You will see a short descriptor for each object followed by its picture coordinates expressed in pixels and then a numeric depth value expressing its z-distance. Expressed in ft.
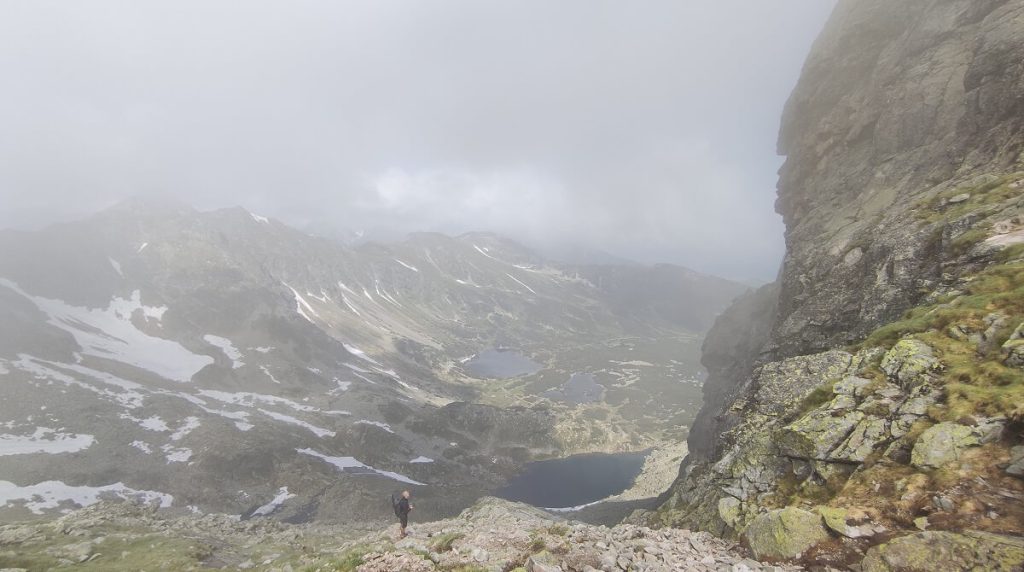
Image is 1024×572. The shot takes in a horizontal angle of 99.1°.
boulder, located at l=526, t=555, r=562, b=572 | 54.03
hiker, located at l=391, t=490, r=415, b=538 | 99.96
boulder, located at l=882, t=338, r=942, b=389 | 67.62
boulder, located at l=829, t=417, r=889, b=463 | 62.80
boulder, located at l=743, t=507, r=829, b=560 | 52.11
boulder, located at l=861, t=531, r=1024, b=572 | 36.47
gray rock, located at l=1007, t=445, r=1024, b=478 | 45.65
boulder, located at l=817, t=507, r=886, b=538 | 48.93
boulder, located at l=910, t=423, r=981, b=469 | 51.96
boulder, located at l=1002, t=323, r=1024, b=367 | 57.52
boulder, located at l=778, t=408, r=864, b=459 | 68.49
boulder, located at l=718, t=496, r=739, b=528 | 72.33
